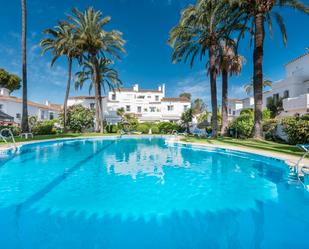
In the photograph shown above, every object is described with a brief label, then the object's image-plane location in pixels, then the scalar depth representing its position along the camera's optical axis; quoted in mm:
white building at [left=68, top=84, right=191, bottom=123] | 45719
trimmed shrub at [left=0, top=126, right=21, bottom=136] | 24712
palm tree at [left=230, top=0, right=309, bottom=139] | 16328
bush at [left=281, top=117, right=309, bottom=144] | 14695
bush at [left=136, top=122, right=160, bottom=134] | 36750
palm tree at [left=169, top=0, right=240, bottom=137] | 18734
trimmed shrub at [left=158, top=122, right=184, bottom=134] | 36359
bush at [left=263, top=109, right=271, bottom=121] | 26322
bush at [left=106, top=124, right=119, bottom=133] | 36562
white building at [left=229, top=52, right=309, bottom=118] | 22906
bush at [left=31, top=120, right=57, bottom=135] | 27109
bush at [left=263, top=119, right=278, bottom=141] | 19903
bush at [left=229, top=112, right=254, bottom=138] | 21812
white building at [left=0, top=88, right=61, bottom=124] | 34912
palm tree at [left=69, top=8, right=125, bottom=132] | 26062
